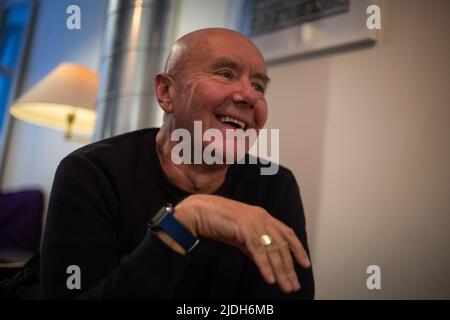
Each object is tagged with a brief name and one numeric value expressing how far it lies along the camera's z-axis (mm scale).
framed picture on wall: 1068
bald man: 561
